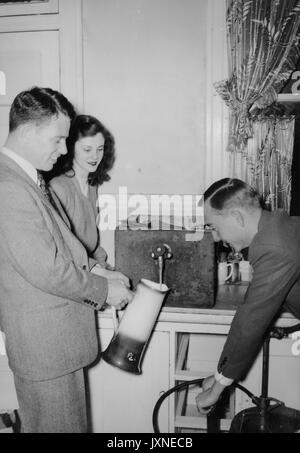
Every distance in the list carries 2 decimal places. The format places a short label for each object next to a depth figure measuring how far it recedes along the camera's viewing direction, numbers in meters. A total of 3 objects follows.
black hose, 1.57
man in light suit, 1.13
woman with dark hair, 1.85
